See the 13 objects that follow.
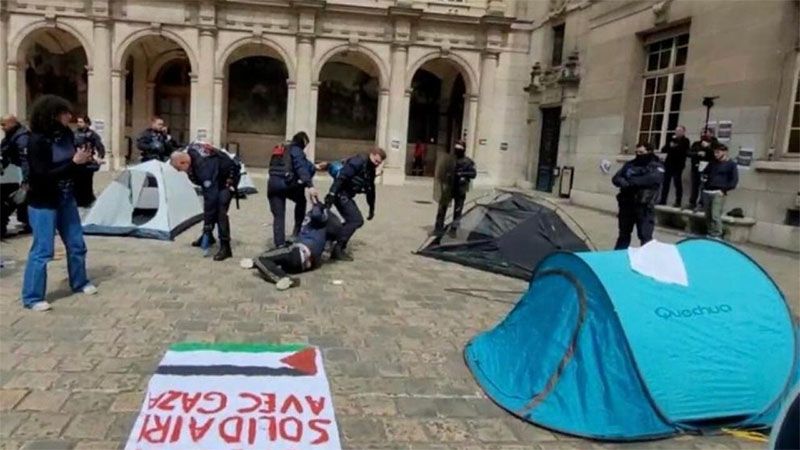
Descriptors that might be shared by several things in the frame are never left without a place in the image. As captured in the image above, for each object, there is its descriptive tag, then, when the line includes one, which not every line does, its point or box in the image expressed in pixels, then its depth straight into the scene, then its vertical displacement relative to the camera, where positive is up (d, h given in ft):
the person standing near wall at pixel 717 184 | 36.91 -0.81
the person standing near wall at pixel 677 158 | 43.52 +0.76
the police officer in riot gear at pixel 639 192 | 27.53 -1.28
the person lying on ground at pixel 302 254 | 22.17 -4.56
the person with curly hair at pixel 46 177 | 16.67 -1.58
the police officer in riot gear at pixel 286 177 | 26.37 -1.68
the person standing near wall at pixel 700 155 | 39.29 +1.07
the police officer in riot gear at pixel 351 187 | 26.23 -1.92
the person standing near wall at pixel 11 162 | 27.27 -2.01
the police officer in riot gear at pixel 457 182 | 35.24 -1.81
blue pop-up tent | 11.46 -3.79
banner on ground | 10.75 -5.56
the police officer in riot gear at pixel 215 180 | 25.86 -2.08
